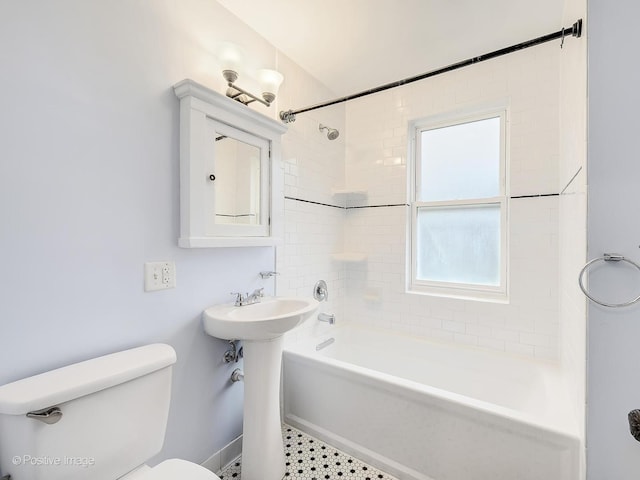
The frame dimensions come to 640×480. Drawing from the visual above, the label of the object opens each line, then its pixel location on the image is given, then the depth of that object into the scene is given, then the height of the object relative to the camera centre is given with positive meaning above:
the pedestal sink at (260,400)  1.49 -0.83
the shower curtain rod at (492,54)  1.11 +0.78
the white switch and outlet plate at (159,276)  1.31 -0.16
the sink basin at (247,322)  1.36 -0.40
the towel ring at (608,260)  0.90 -0.08
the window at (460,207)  2.18 +0.28
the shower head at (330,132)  2.28 +0.85
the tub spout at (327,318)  2.27 -0.61
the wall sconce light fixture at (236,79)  1.56 +0.94
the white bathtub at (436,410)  1.27 -0.93
